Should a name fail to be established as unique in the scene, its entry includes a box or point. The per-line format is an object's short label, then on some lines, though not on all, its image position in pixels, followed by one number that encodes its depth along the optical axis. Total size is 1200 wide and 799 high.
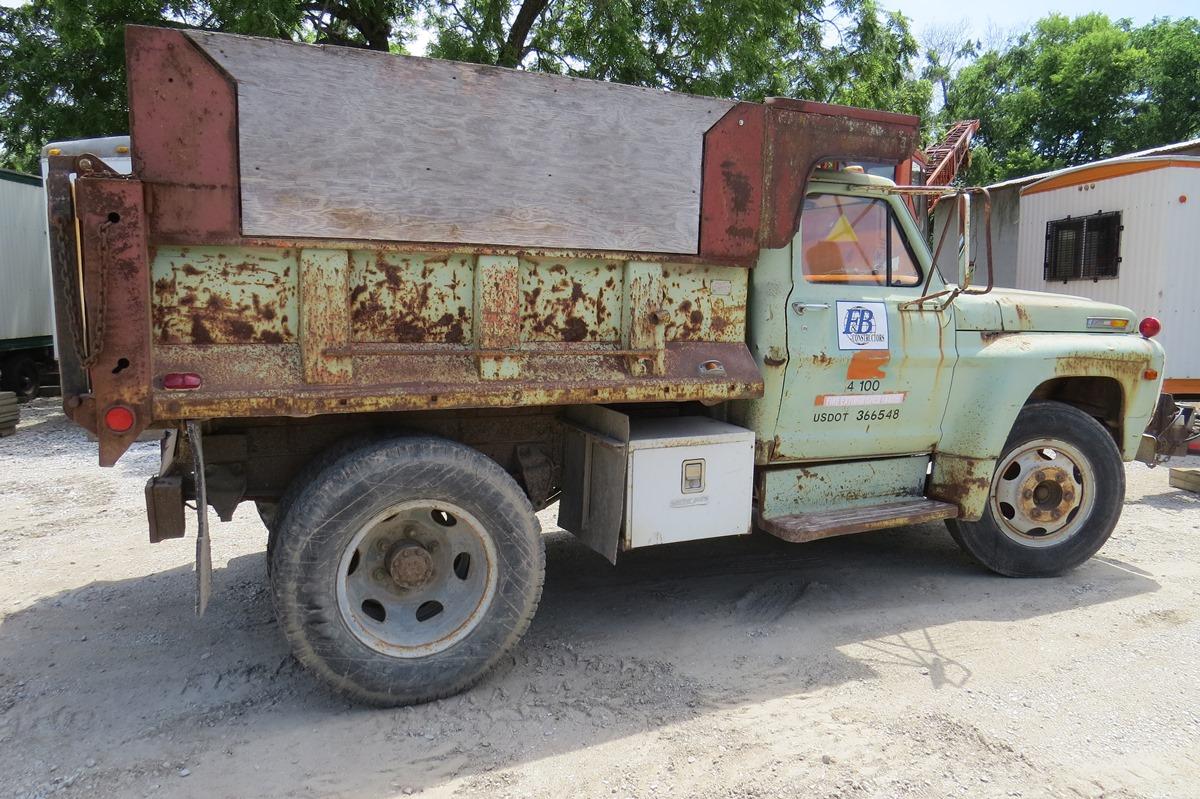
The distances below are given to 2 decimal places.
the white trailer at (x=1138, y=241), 8.98
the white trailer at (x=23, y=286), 12.20
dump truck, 3.16
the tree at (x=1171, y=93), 23.80
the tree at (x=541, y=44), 11.89
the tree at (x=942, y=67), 30.74
